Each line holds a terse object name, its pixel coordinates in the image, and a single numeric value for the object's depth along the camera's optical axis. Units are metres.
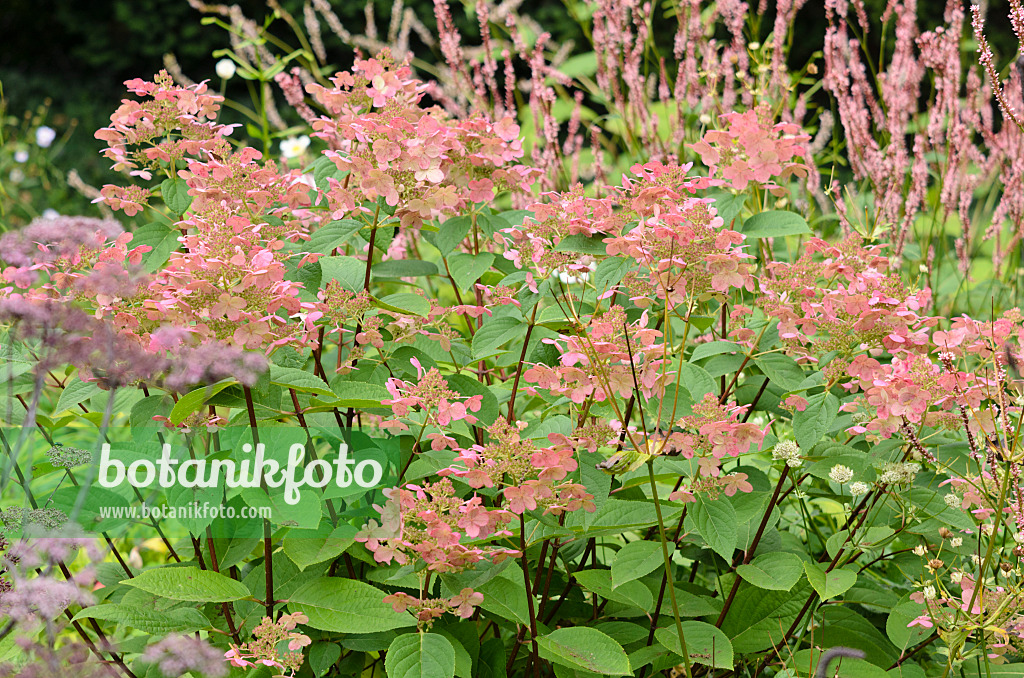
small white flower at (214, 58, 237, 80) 3.29
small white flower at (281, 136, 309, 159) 4.00
